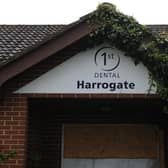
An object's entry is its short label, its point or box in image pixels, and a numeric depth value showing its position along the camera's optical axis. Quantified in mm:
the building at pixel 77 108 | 8492
